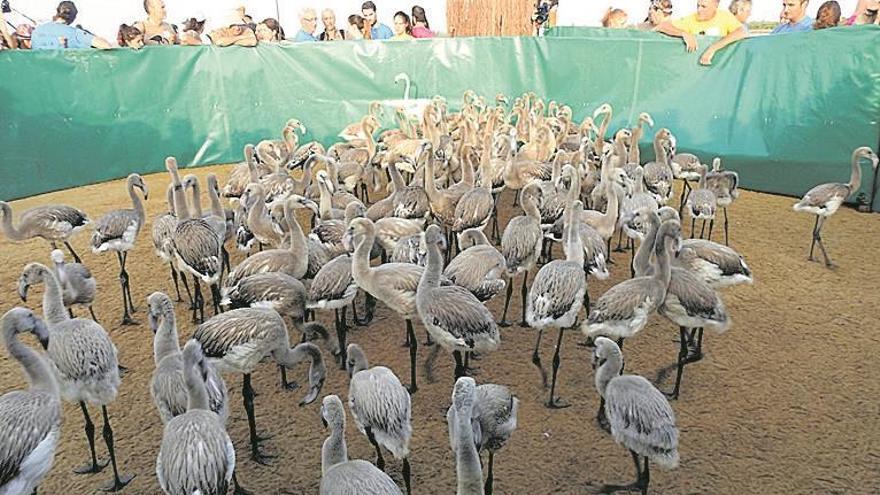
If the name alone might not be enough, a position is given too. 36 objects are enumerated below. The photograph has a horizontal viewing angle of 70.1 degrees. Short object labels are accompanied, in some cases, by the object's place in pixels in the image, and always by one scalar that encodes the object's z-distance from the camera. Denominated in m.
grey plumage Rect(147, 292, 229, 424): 3.29
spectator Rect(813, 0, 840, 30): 8.93
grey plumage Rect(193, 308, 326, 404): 3.67
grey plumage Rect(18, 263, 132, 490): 3.40
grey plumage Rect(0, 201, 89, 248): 5.95
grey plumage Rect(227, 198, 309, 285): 4.88
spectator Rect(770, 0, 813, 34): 9.65
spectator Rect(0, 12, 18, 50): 9.38
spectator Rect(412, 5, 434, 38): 12.75
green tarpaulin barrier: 8.58
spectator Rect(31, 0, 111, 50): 9.99
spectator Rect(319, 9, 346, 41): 12.52
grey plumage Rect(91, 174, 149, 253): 5.62
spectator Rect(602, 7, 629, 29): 13.24
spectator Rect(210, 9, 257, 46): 10.82
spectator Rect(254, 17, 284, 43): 11.78
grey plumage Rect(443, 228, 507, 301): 4.64
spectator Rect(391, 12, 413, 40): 12.22
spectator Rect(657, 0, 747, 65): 9.65
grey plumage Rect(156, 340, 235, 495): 2.72
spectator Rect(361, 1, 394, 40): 12.70
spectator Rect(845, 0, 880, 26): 9.03
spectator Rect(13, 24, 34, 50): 10.21
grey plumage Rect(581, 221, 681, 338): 4.02
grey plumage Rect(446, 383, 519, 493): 3.22
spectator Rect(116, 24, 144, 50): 10.32
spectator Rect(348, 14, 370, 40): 12.37
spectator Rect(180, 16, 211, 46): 11.37
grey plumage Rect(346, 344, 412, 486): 3.25
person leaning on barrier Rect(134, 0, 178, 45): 10.89
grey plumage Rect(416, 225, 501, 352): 3.96
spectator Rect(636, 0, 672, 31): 11.53
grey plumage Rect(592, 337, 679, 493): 3.17
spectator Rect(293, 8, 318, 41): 12.48
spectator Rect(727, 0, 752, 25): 10.05
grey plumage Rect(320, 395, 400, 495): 2.70
